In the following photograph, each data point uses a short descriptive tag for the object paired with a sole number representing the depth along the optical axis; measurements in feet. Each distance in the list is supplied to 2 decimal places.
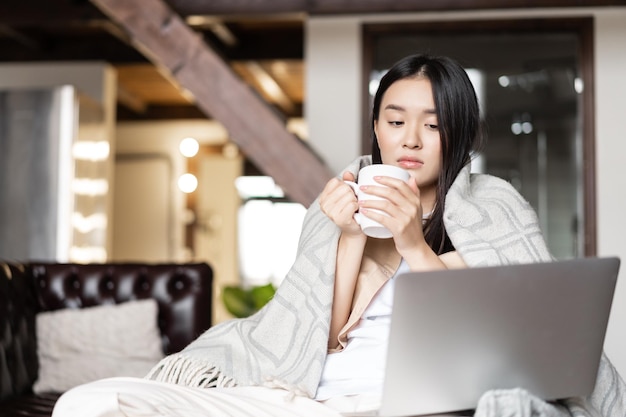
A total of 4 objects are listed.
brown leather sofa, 9.84
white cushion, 9.45
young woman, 4.45
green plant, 14.83
